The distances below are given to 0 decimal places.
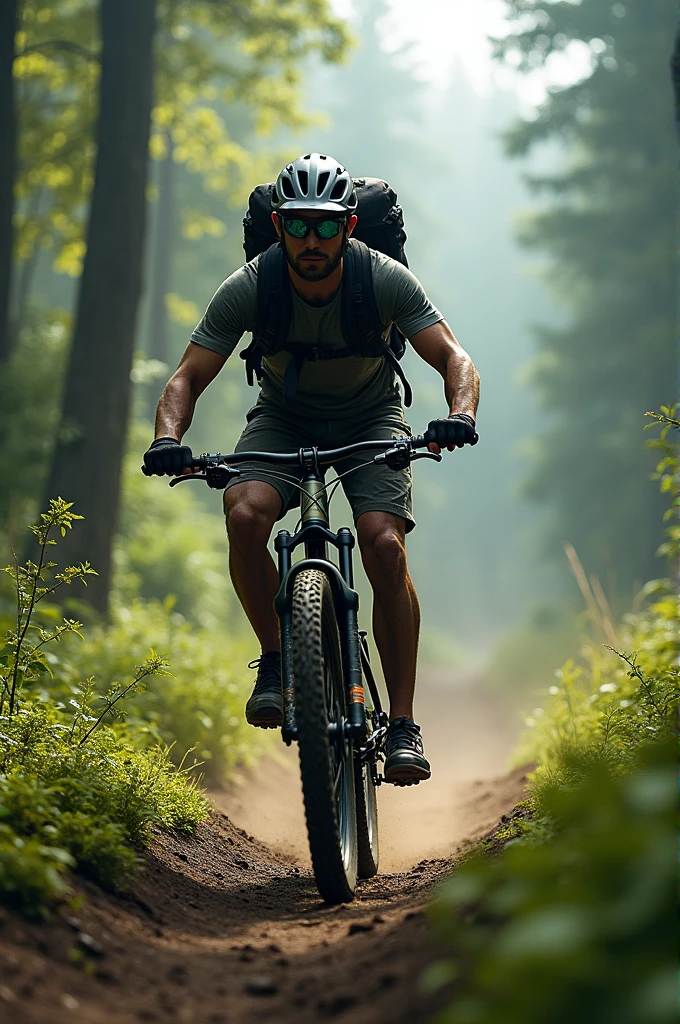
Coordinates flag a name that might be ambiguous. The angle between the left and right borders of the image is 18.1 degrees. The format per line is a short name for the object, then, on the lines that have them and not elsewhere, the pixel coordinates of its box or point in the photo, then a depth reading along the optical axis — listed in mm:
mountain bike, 7102
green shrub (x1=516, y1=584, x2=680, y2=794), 9039
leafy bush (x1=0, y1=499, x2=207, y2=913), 5871
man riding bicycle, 8766
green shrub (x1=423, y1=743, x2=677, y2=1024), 3166
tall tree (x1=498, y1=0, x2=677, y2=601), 40344
